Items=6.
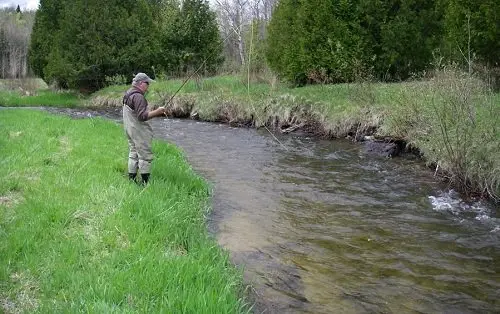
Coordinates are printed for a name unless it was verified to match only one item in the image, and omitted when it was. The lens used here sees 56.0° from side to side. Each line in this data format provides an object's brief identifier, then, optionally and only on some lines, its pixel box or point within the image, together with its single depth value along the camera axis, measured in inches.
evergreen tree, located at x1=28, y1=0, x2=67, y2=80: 1592.0
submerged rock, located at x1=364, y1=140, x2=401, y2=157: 502.6
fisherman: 303.6
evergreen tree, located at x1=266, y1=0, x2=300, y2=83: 861.2
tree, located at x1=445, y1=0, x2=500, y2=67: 512.4
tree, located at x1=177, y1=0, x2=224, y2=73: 1302.9
